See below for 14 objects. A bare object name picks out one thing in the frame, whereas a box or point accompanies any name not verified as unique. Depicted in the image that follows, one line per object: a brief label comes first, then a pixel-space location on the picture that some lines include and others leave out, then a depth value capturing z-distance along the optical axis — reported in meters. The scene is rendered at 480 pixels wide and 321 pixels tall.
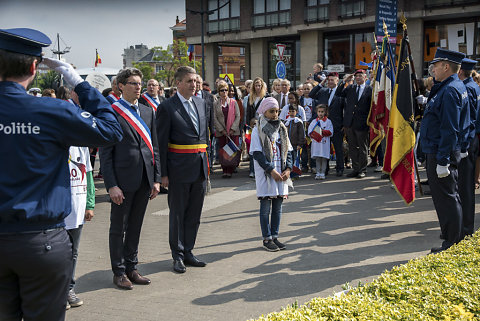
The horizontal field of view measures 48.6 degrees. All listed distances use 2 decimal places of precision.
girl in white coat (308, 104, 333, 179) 12.58
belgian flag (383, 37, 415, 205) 7.89
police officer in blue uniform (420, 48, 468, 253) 6.21
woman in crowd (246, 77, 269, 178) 13.17
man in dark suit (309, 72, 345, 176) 12.96
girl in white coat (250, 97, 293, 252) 6.91
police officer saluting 2.70
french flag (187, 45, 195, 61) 33.67
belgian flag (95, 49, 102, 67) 37.01
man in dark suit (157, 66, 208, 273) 6.10
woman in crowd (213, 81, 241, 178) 13.10
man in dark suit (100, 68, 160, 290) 5.46
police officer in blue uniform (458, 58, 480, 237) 6.77
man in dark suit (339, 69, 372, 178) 12.34
